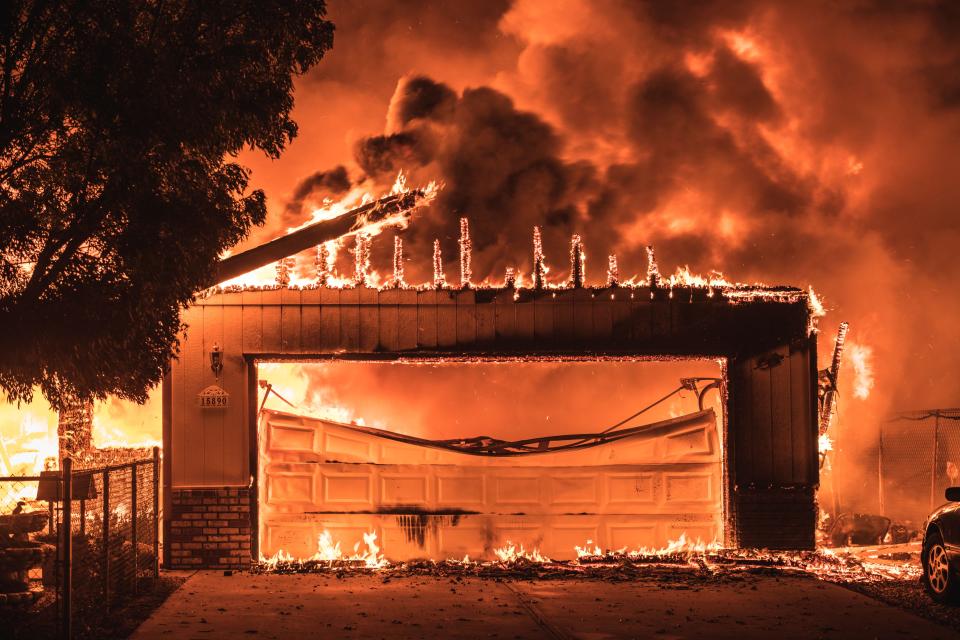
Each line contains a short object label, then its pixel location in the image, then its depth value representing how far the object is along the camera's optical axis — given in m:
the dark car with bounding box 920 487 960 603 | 9.71
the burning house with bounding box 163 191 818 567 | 11.65
